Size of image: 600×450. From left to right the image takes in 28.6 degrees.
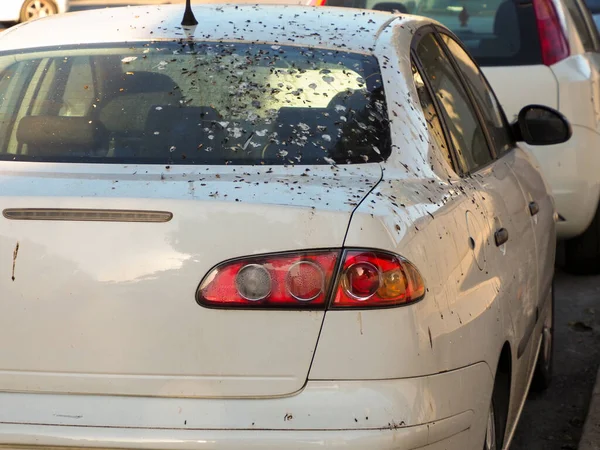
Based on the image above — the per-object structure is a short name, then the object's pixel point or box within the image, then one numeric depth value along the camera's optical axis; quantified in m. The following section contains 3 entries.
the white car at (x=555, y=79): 6.79
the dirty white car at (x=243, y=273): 2.70
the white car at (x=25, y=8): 22.72
